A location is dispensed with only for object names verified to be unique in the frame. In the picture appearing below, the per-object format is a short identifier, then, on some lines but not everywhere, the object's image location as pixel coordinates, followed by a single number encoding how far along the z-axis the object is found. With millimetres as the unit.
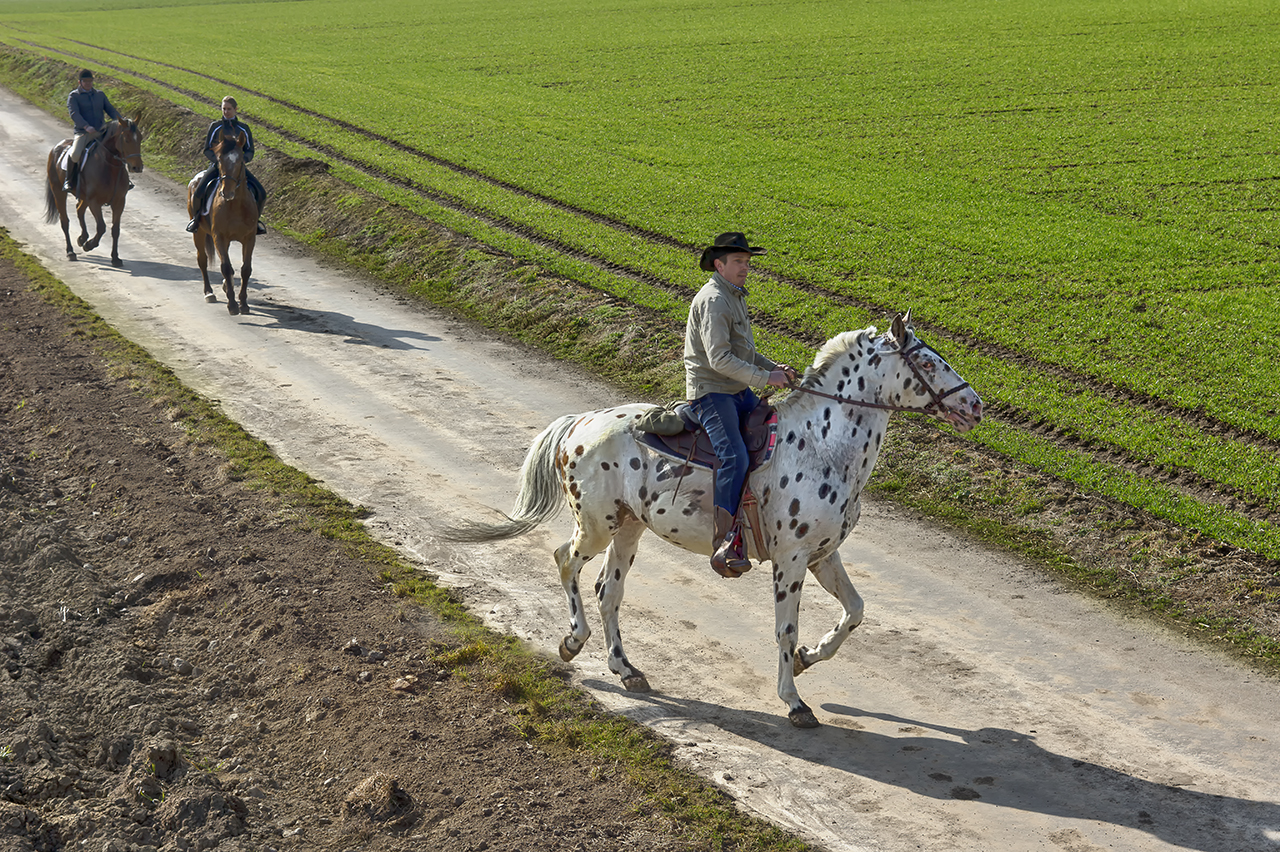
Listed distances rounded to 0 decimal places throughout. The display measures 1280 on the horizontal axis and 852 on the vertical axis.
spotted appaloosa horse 9422
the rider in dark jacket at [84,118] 27062
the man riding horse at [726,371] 9375
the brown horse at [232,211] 21859
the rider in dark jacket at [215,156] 22000
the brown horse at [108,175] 26969
